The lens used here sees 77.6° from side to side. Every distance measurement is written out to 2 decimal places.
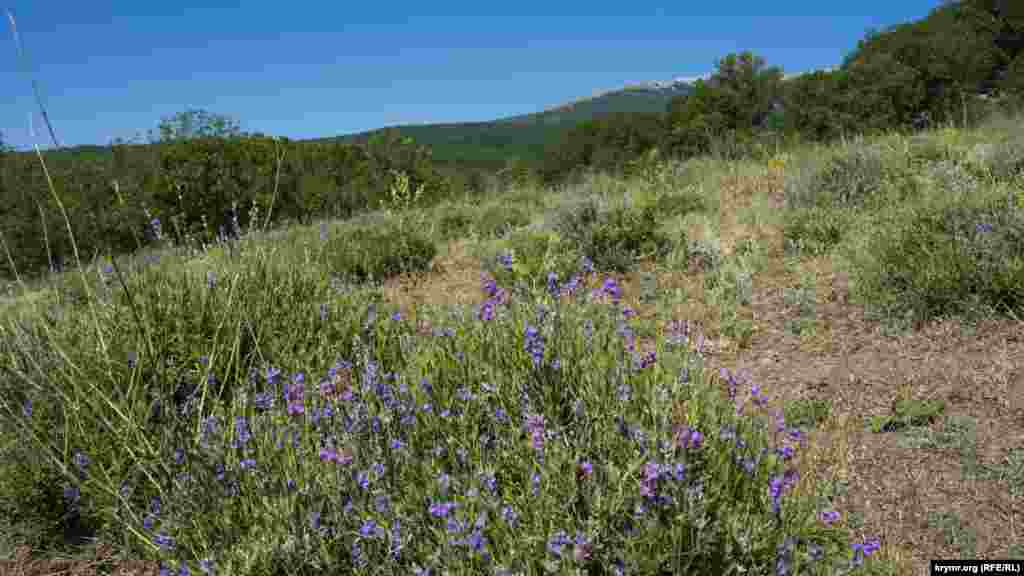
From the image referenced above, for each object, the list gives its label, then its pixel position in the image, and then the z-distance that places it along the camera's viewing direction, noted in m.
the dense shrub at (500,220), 7.34
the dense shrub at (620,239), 5.29
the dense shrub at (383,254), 5.69
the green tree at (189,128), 16.97
